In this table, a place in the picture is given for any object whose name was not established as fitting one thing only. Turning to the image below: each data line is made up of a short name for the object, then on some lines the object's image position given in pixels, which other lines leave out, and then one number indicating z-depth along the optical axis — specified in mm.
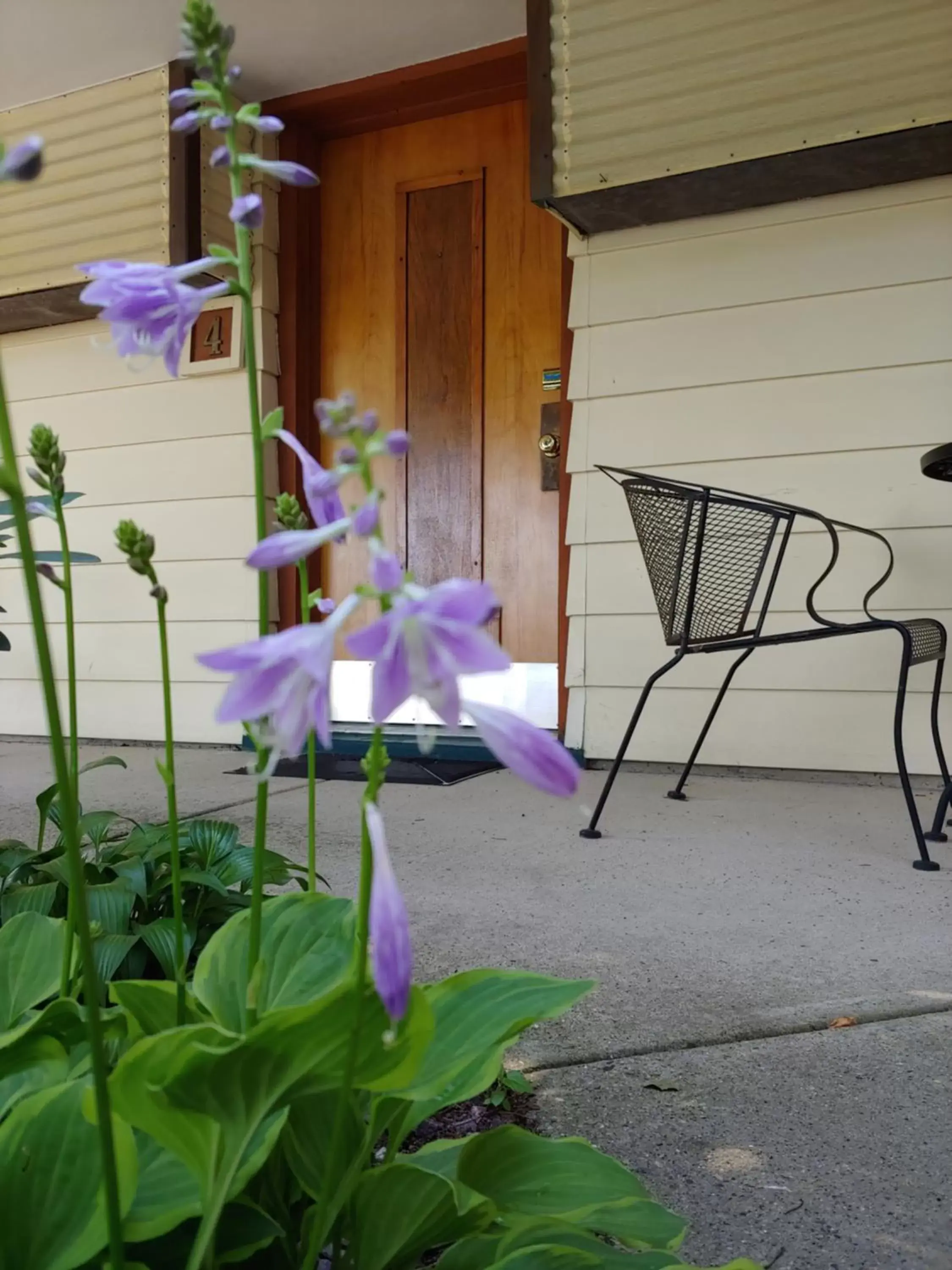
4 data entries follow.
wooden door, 3594
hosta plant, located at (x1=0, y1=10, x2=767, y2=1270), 349
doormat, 3035
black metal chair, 2215
